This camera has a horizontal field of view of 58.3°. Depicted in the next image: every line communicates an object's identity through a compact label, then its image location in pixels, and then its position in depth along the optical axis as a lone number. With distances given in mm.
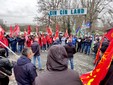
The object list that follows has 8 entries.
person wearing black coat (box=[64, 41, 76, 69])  4801
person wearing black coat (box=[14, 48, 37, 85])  2010
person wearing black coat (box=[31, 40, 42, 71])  5083
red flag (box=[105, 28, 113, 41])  1739
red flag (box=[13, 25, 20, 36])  8626
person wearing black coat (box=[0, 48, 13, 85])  2421
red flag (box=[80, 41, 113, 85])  1334
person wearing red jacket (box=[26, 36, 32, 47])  8585
